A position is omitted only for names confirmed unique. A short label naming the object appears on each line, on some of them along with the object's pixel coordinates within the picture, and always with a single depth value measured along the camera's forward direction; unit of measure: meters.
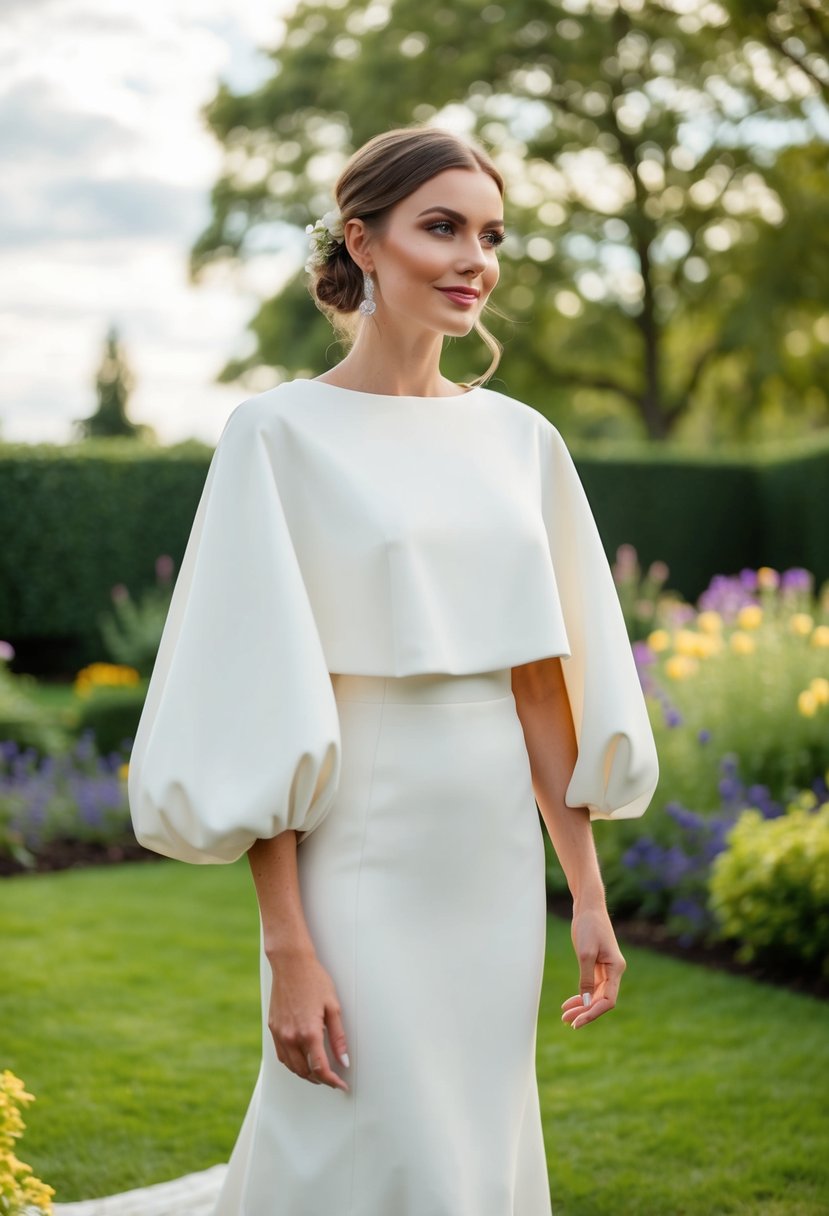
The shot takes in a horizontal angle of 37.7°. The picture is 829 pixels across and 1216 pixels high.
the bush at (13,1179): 2.33
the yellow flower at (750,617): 6.53
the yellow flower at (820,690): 5.62
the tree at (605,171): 22.70
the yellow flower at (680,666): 6.39
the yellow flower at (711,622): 6.73
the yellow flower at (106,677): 10.59
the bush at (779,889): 4.78
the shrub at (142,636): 10.61
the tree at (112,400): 43.72
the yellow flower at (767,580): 7.05
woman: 1.72
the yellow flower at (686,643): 6.36
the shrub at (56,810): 7.64
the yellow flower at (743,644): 6.40
